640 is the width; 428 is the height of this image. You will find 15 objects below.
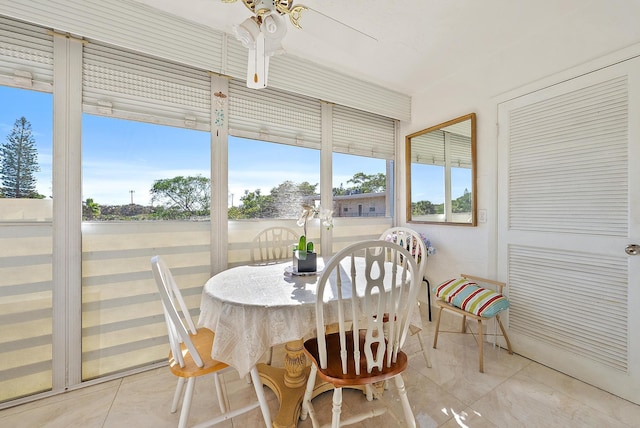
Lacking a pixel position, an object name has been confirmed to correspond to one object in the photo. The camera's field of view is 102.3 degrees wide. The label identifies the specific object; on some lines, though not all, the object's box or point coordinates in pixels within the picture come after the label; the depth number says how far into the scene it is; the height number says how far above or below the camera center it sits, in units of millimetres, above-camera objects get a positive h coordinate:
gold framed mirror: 2500 +441
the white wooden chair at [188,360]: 1130 -693
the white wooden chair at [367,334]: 1065 -521
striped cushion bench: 1894 -655
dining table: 1131 -489
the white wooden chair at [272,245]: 2285 -275
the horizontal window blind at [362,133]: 2895 +967
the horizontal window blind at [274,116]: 2299 +955
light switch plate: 2384 -19
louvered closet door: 1602 -72
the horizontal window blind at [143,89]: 1782 +951
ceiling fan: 1318 +951
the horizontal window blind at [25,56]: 1560 +994
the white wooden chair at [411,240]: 1387 -239
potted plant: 1698 -266
